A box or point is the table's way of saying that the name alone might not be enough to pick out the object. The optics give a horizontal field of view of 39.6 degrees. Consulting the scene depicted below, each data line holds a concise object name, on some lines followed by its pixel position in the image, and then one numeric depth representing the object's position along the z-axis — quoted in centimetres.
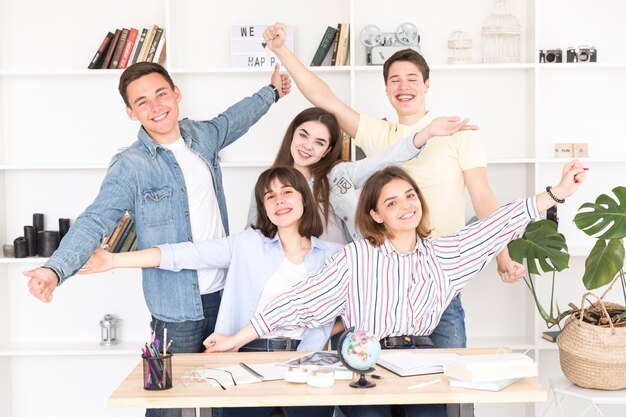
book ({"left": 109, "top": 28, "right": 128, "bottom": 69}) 420
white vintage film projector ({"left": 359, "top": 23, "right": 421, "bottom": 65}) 418
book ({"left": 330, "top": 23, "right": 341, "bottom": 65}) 420
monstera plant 337
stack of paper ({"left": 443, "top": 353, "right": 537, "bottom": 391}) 232
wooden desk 226
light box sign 425
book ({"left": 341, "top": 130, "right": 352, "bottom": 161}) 409
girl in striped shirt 285
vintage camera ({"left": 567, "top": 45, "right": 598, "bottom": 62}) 421
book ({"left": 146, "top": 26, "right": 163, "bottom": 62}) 421
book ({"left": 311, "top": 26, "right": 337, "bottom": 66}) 419
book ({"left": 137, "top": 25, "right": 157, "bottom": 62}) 420
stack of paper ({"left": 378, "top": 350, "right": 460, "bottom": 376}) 244
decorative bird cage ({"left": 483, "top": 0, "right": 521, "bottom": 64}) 423
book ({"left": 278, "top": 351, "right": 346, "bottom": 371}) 249
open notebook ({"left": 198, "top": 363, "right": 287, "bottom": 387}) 239
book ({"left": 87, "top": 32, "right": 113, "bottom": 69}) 419
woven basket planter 344
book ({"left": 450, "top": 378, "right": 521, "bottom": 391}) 231
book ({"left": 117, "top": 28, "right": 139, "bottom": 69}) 419
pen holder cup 233
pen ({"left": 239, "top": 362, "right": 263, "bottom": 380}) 244
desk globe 232
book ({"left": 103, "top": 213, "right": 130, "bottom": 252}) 420
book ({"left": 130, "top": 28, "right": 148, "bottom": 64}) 421
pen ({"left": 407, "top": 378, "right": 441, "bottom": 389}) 232
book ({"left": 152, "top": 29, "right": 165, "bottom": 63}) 421
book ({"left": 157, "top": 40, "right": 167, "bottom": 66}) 422
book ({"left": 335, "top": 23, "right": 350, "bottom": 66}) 419
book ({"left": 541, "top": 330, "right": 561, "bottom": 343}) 414
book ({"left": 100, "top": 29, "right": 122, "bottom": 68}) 419
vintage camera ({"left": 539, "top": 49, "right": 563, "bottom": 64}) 422
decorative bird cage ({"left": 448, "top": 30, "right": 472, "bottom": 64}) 425
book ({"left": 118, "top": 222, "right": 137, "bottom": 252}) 421
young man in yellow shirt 330
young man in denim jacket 303
